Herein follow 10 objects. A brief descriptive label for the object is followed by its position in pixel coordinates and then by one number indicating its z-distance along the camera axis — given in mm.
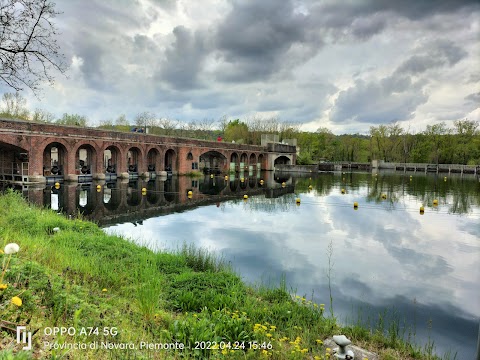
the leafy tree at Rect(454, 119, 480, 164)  65125
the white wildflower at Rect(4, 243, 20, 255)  2961
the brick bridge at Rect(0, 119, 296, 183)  26781
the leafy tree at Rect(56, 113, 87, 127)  59444
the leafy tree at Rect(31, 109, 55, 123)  52856
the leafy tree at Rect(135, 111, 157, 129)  77050
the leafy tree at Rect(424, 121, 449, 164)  70688
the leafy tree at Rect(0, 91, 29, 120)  48469
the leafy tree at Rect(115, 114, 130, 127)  75438
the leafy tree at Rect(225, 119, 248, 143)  76125
